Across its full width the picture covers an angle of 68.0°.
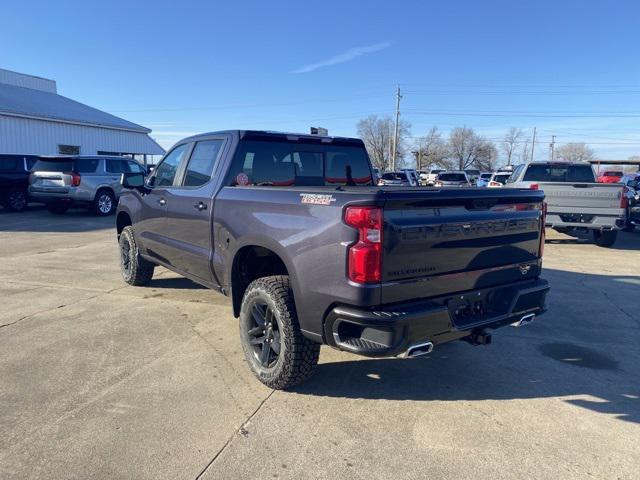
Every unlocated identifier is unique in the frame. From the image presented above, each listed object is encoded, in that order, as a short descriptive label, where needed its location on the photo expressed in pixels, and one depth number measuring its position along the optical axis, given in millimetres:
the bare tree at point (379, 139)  93838
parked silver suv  14898
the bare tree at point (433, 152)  98062
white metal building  21844
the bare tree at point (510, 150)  107062
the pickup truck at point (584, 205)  9742
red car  19430
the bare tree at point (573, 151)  107906
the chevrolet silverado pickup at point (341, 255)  2811
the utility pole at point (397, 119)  53997
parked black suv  15992
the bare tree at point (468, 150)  99312
